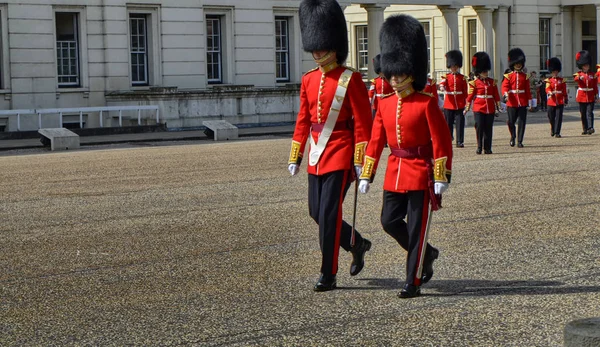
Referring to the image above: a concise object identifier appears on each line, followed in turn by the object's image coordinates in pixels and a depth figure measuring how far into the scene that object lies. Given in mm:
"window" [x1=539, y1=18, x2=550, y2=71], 41344
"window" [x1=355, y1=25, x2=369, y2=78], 41531
